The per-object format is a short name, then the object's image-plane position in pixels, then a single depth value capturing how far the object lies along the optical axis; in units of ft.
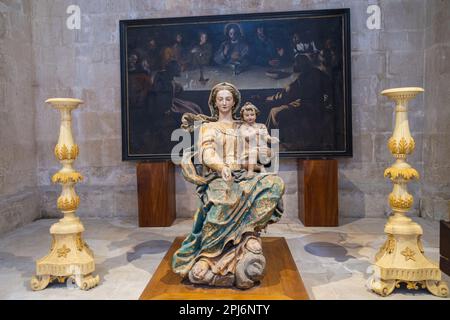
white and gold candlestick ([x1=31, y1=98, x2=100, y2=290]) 9.65
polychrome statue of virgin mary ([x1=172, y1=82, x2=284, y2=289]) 9.27
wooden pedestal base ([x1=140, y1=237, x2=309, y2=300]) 8.72
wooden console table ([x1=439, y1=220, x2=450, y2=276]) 8.57
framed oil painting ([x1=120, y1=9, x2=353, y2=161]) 16.71
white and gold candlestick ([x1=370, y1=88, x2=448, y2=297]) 9.02
